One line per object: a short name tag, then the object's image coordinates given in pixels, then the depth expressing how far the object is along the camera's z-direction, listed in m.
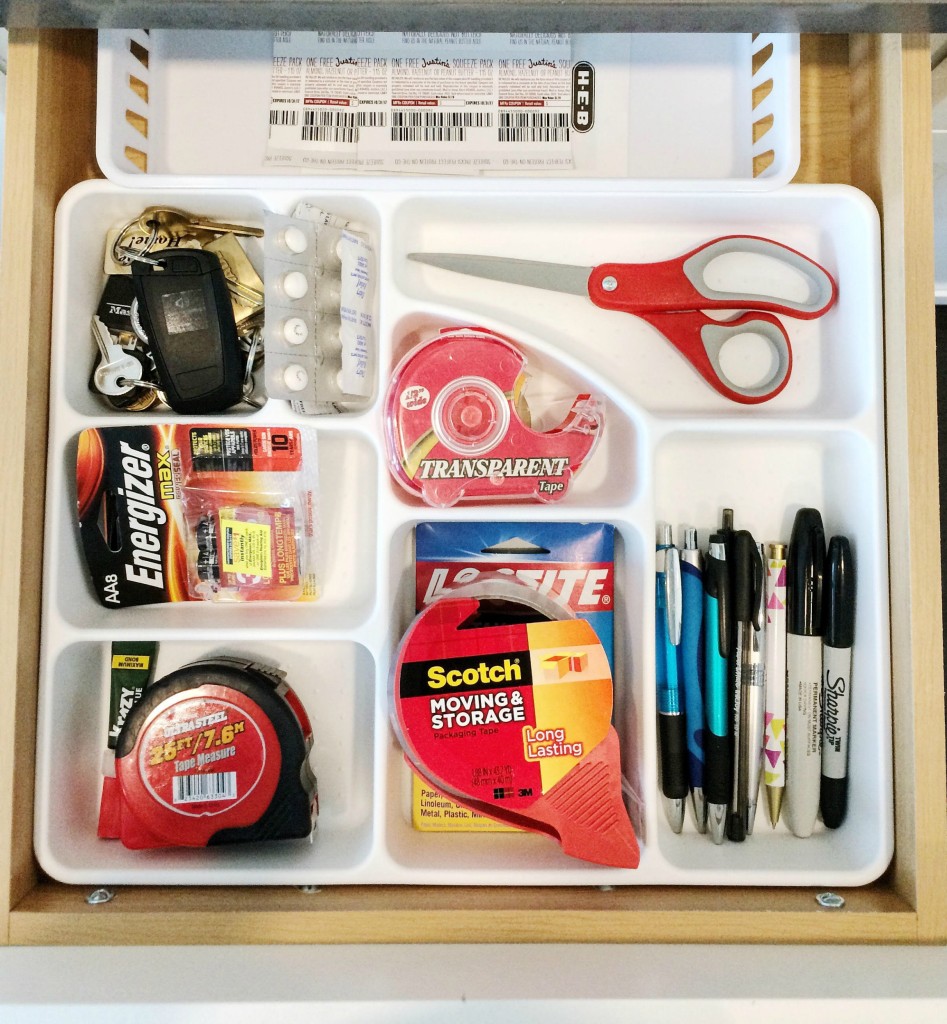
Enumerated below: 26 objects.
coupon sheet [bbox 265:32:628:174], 0.80
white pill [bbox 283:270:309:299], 0.73
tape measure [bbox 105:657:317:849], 0.73
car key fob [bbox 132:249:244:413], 0.74
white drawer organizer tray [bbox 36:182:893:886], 0.73
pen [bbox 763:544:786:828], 0.77
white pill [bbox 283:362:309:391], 0.73
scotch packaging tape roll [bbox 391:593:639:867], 0.72
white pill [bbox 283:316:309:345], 0.73
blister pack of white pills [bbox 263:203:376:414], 0.73
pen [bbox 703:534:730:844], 0.76
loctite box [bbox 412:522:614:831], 0.80
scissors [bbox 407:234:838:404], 0.77
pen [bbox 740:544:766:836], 0.77
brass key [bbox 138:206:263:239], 0.77
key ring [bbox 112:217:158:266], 0.77
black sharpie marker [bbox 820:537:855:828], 0.76
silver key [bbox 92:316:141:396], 0.77
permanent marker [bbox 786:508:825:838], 0.77
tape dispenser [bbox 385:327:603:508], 0.73
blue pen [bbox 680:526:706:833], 0.77
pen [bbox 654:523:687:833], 0.77
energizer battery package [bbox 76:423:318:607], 0.75
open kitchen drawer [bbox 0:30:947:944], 0.68
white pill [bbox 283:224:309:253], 0.73
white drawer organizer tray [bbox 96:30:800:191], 0.81
